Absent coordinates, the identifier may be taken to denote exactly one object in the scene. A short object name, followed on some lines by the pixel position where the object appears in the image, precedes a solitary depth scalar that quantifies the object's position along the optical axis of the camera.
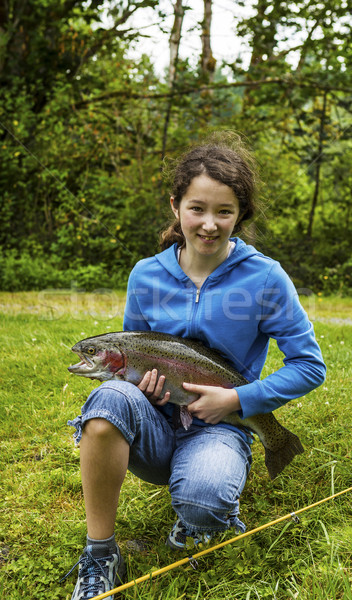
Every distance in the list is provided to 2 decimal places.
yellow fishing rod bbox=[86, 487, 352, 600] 1.77
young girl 1.85
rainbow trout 2.00
